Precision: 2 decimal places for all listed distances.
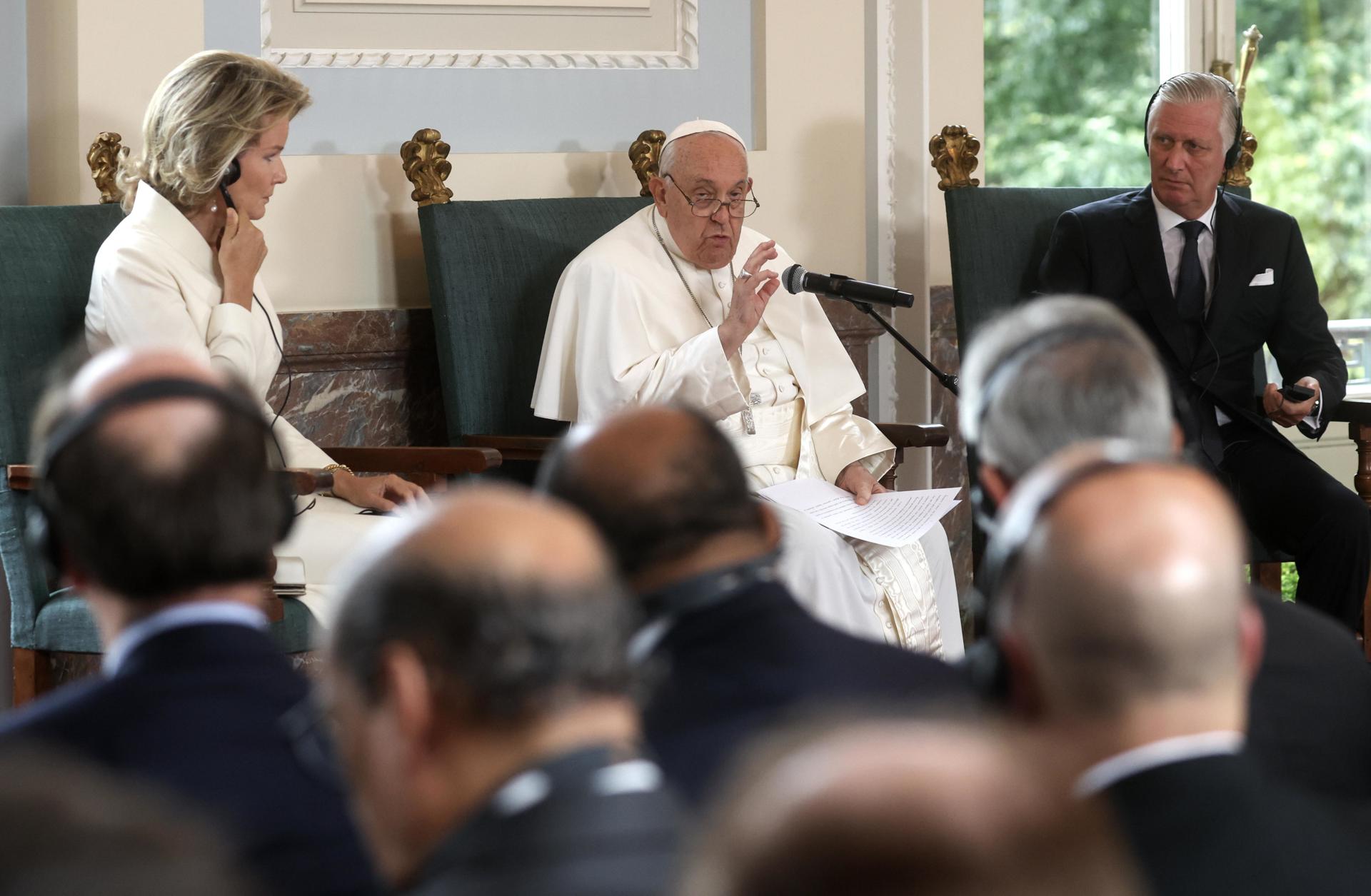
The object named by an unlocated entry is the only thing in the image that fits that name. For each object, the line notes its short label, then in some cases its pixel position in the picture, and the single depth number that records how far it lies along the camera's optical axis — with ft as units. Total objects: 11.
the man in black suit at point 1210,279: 29.86
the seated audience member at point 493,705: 7.16
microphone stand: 27.25
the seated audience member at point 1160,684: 7.58
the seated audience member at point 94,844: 4.66
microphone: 26.37
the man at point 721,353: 27.14
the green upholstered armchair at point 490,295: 29.22
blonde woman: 24.50
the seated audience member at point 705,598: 11.82
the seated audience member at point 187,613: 9.92
